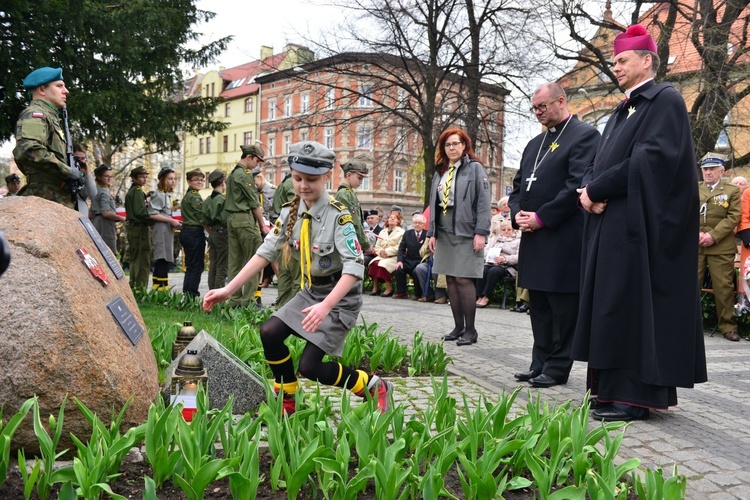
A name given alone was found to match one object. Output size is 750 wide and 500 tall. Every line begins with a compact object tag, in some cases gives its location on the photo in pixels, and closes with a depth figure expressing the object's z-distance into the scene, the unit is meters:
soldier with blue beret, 5.87
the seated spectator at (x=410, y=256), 14.34
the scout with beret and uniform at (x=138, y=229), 10.60
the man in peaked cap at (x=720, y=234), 9.69
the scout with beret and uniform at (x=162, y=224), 10.68
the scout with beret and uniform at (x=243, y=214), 9.52
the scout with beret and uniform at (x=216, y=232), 10.14
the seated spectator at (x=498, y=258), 12.63
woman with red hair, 7.24
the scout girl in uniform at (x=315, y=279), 3.82
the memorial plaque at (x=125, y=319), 3.75
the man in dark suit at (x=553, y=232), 5.40
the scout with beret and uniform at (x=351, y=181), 8.27
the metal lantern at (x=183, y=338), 5.09
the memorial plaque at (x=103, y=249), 4.25
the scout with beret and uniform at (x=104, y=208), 10.26
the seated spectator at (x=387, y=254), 14.98
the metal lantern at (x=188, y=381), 3.71
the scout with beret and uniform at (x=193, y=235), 10.48
